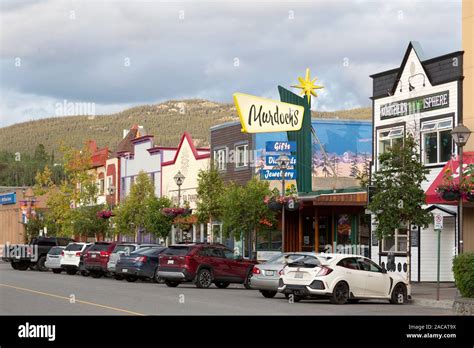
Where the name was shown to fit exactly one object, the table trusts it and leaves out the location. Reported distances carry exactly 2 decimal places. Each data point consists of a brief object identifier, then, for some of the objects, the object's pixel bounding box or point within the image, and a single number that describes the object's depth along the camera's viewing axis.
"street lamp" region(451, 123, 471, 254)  26.86
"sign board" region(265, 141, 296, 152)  44.19
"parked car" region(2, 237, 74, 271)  49.03
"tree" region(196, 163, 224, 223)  46.31
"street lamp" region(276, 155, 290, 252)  38.50
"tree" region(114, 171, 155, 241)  53.88
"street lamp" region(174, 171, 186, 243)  44.75
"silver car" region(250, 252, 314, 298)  27.73
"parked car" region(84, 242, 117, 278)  40.97
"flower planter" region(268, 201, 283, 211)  38.66
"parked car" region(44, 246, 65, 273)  45.58
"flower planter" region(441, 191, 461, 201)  27.46
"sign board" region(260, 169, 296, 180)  43.66
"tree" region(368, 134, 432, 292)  30.52
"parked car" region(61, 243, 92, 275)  44.12
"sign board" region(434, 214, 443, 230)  27.42
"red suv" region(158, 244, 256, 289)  32.31
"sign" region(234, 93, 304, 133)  47.22
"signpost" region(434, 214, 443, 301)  27.41
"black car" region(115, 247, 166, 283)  36.59
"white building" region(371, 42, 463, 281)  34.88
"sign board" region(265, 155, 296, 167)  43.47
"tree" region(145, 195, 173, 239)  50.12
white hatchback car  25.34
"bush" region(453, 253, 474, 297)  22.09
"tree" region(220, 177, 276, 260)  42.16
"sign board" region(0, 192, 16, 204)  89.50
